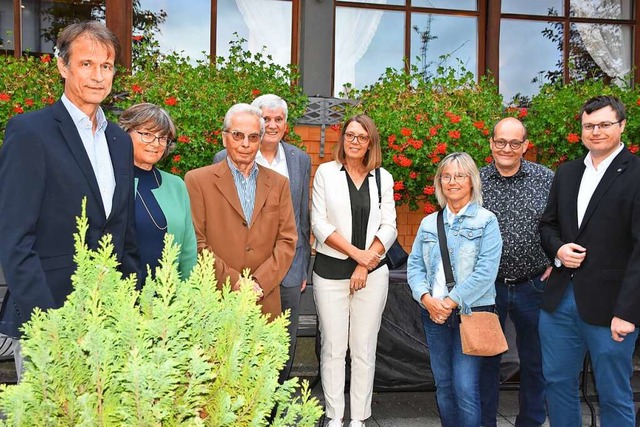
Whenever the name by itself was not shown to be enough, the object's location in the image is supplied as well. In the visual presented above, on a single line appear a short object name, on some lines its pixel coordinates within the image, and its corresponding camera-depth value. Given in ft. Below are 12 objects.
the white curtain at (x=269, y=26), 26.89
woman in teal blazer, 11.09
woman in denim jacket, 13.69
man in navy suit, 7.97
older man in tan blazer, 13.37
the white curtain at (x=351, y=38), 27.63
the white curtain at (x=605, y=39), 29.50
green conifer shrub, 4.80
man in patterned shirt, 15.26
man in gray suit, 15.10
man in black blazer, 12.42
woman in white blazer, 15.66
